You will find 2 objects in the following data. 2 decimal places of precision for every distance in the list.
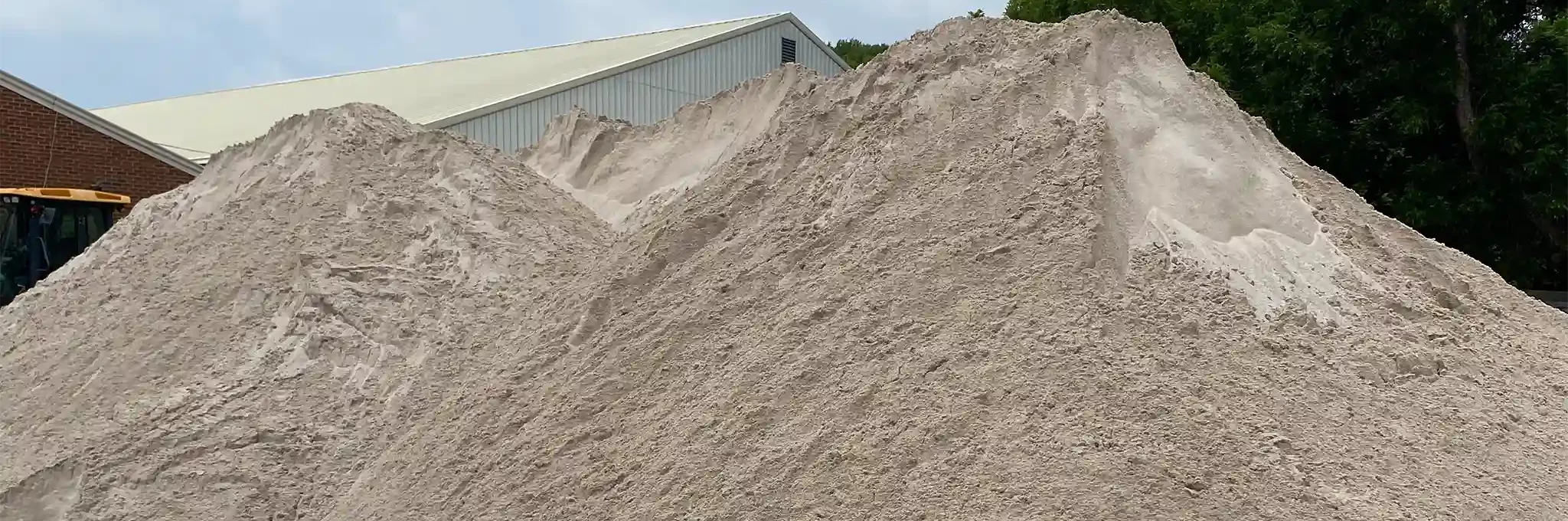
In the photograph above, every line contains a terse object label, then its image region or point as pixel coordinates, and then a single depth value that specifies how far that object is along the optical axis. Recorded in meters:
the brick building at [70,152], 22.08
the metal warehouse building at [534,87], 24.30
